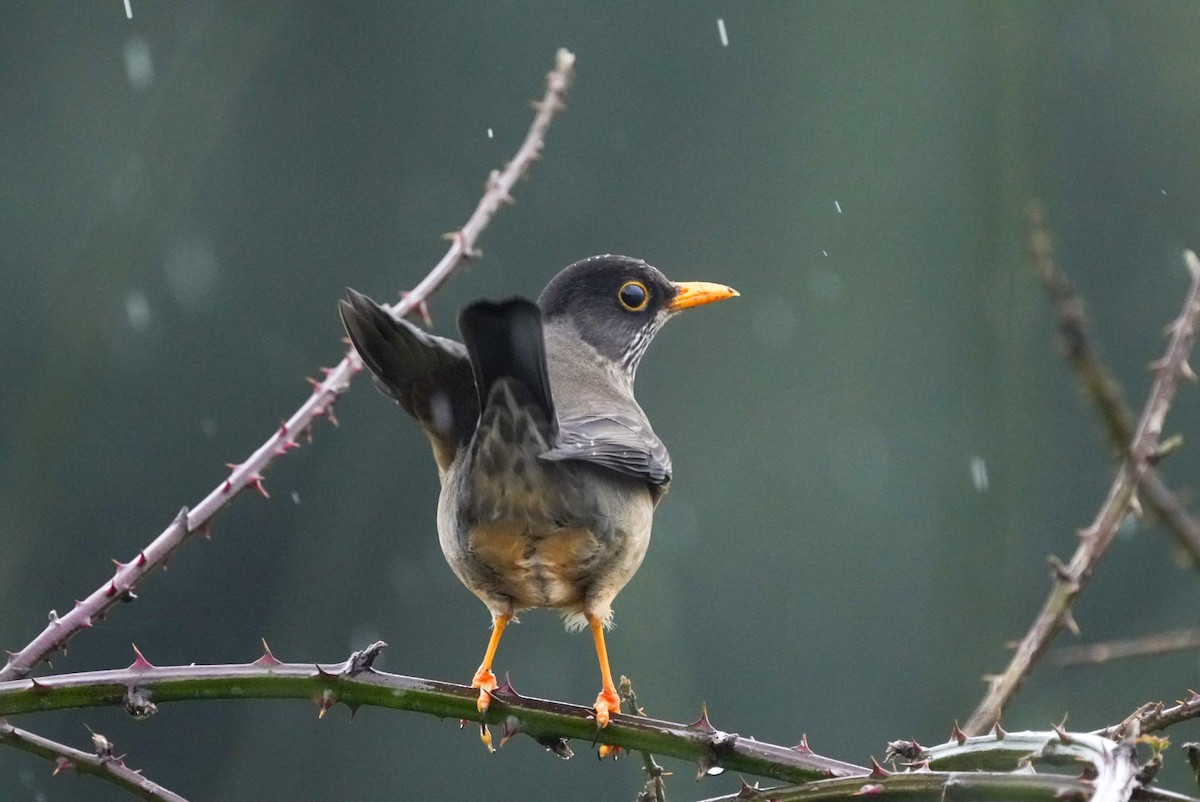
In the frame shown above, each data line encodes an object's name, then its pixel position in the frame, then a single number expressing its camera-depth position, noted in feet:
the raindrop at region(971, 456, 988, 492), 39.55
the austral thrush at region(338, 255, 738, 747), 19.11
